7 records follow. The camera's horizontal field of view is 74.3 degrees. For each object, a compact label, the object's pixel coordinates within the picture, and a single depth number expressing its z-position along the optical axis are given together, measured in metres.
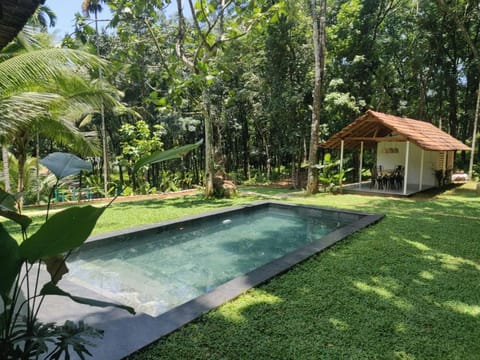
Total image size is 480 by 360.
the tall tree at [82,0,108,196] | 13.02
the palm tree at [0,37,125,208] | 6.31
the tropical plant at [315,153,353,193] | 12.15
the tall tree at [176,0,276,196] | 8.08
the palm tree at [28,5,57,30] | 14.64
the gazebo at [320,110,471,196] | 11.21
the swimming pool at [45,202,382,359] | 2.82
